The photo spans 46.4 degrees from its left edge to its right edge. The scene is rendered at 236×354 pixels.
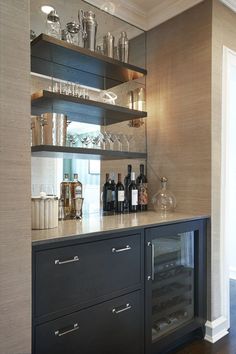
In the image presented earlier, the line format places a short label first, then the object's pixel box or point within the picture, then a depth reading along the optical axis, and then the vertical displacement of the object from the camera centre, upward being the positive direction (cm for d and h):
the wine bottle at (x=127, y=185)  240 -13
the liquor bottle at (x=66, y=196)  205 -19
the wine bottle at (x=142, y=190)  248 -18
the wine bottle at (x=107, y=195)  236 -21
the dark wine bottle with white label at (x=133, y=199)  238 -24
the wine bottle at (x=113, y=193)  236 -19
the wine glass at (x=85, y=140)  214 +24
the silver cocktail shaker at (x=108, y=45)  216 +99
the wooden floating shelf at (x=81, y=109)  179 +45
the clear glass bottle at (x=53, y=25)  192 +102
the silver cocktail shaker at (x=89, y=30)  202 +104
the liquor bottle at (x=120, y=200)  234 -25
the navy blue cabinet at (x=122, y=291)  132 -70
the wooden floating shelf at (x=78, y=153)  174 +12
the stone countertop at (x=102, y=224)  139 -34
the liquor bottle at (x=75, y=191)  206 -16
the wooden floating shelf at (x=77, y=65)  180 +79
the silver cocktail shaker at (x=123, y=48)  228 +102
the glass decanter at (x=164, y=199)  235 -25
